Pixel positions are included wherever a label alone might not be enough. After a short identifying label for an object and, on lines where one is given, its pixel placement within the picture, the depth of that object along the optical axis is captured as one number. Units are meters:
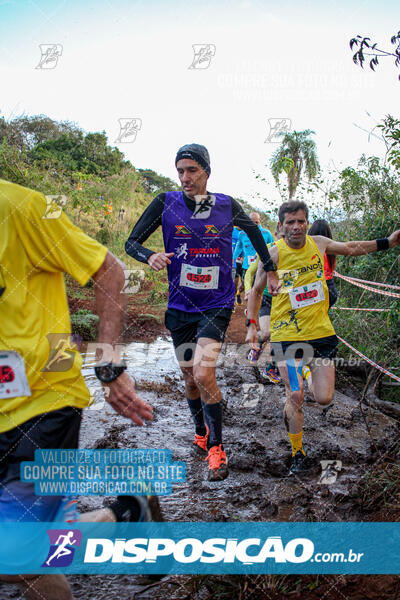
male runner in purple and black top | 3.56
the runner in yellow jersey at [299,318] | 3.80
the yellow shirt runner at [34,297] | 1.72
